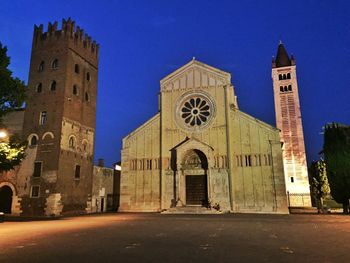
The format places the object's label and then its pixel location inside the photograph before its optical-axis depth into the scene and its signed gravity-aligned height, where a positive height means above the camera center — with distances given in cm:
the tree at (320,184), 2921 +40
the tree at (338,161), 2473 +232
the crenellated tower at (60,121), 2722 +738
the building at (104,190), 3241 +3
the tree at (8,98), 1677 +574
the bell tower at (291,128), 4528 +1029
